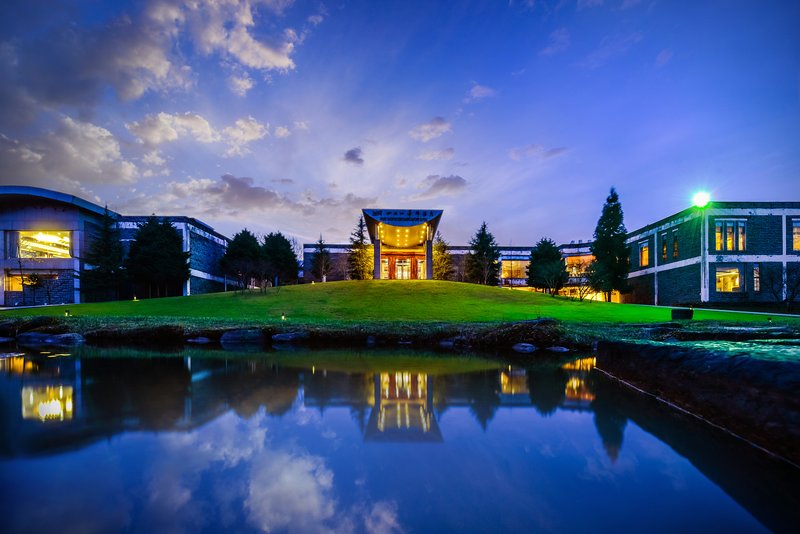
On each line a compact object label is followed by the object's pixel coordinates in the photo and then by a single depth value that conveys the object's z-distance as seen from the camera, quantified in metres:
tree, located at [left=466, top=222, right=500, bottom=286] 49.66
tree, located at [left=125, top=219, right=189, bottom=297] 33.16
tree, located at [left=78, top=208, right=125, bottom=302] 32.41
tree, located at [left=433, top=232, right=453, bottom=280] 52.12
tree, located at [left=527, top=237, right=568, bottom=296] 44.06
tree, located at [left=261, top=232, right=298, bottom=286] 47.52
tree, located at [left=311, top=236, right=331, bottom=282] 54.03
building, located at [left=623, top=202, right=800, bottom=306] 29.58
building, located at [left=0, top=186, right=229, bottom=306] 32.34
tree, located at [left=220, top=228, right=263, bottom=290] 42.84
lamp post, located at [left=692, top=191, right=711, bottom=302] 29.94
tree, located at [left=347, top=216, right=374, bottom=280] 52.06
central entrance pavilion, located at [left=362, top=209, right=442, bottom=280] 32.30
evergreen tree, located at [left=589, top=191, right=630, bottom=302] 38.78
